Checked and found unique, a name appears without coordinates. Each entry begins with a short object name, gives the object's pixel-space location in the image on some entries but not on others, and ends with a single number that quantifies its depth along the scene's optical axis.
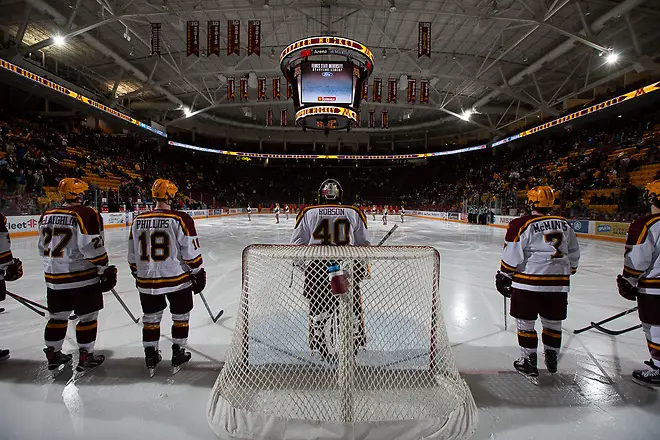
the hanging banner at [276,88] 16.42
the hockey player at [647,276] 2.54
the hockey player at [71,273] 2.70
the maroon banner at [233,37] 11.20
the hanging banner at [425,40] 11.49
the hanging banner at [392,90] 16.20
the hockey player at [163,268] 2.73
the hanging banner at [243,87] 17.27
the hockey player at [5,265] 2.94
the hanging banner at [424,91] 17.23
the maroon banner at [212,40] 10.98
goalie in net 2.70
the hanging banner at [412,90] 16.23
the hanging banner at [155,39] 11.95
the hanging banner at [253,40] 11.56
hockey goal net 2.07
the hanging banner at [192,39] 11.15
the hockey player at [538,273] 2.65
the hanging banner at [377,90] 16.70
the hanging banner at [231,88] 16.56
